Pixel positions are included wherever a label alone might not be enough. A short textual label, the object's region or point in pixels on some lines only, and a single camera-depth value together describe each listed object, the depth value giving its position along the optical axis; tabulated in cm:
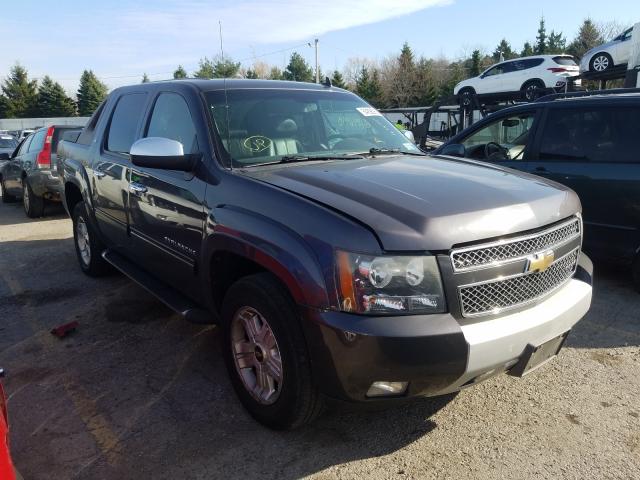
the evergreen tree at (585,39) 5538
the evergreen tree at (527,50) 6744
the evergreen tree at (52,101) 6031
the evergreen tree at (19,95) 6009
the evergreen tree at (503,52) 7144
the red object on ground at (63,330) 411
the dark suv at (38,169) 930
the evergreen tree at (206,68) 5243
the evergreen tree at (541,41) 6675
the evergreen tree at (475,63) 5406
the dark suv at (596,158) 472
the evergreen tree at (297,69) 6209
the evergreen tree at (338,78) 5259
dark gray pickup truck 222
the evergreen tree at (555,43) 6688
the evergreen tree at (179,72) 6216
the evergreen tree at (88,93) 6225
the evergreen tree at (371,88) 5078
